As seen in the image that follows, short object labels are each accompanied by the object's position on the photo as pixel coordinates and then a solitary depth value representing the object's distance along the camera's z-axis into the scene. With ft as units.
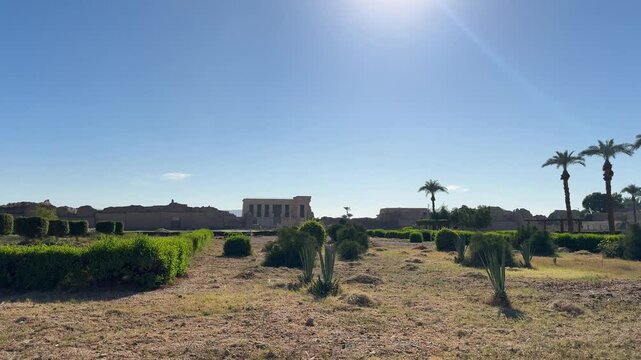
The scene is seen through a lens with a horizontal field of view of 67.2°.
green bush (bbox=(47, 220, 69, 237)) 122.03
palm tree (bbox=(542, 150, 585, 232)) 147.43
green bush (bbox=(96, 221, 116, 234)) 149.07
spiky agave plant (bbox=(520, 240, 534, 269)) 68.94
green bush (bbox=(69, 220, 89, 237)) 133.08
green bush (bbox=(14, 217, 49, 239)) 109.50
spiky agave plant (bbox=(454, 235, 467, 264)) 75.61
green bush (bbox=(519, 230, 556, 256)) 96.57
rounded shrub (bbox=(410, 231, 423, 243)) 156.15
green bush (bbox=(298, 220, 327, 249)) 94.99
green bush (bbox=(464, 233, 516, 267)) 69.00
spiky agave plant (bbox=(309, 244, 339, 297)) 40.11
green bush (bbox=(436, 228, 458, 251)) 110.32
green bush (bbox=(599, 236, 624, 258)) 89.35
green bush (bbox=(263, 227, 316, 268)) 68.33
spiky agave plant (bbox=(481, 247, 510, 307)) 36.65
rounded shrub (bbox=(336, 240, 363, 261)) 82.12
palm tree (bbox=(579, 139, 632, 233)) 139.54
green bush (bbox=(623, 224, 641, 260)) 84.53
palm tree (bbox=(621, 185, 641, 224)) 279.90
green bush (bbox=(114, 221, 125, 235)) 154.15
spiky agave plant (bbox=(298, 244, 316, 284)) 46.79
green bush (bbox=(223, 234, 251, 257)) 85.97
